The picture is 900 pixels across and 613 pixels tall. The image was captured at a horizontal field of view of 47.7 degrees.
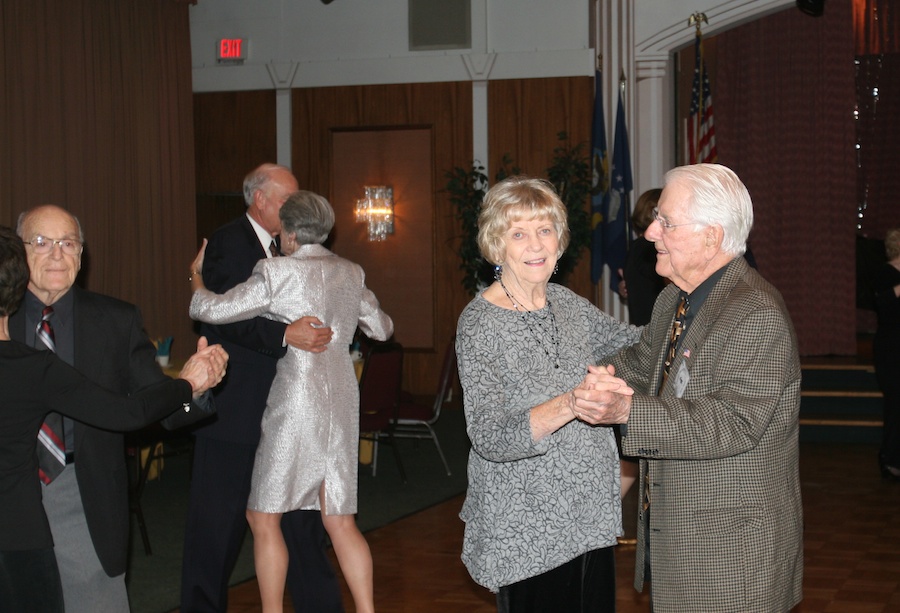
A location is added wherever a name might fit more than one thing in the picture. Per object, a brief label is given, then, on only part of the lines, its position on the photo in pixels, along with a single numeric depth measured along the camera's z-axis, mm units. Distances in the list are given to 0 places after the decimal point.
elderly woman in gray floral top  2539
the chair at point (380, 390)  6930
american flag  9336
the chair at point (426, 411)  7434
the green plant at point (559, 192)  10367
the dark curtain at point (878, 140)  13414
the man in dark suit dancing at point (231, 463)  3654
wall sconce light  11367
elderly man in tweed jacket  2213
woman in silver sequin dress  3637
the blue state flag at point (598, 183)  10031
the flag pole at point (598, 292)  10518
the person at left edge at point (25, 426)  2428
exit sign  11664
